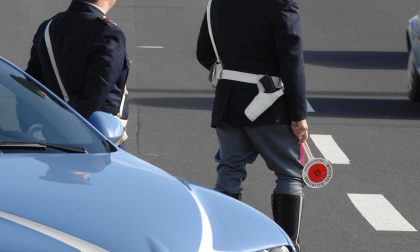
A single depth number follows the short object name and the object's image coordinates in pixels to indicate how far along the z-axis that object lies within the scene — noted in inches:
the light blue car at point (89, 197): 332.8
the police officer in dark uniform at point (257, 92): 552.2
